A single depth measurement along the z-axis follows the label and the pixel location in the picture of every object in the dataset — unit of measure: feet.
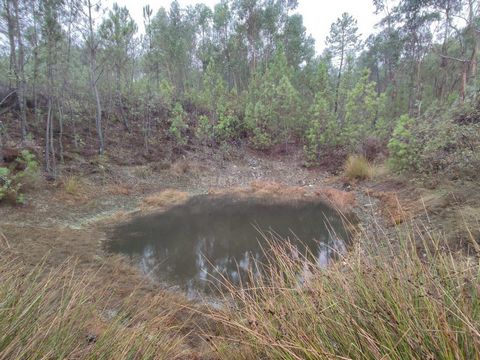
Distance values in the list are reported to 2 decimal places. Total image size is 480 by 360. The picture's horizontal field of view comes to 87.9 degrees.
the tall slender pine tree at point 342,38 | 49.80
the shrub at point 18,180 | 18.59
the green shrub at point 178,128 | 40.32
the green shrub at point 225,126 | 45.63
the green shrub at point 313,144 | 40.91
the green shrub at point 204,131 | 42.37
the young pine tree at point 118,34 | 29.91
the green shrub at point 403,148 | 22.98
